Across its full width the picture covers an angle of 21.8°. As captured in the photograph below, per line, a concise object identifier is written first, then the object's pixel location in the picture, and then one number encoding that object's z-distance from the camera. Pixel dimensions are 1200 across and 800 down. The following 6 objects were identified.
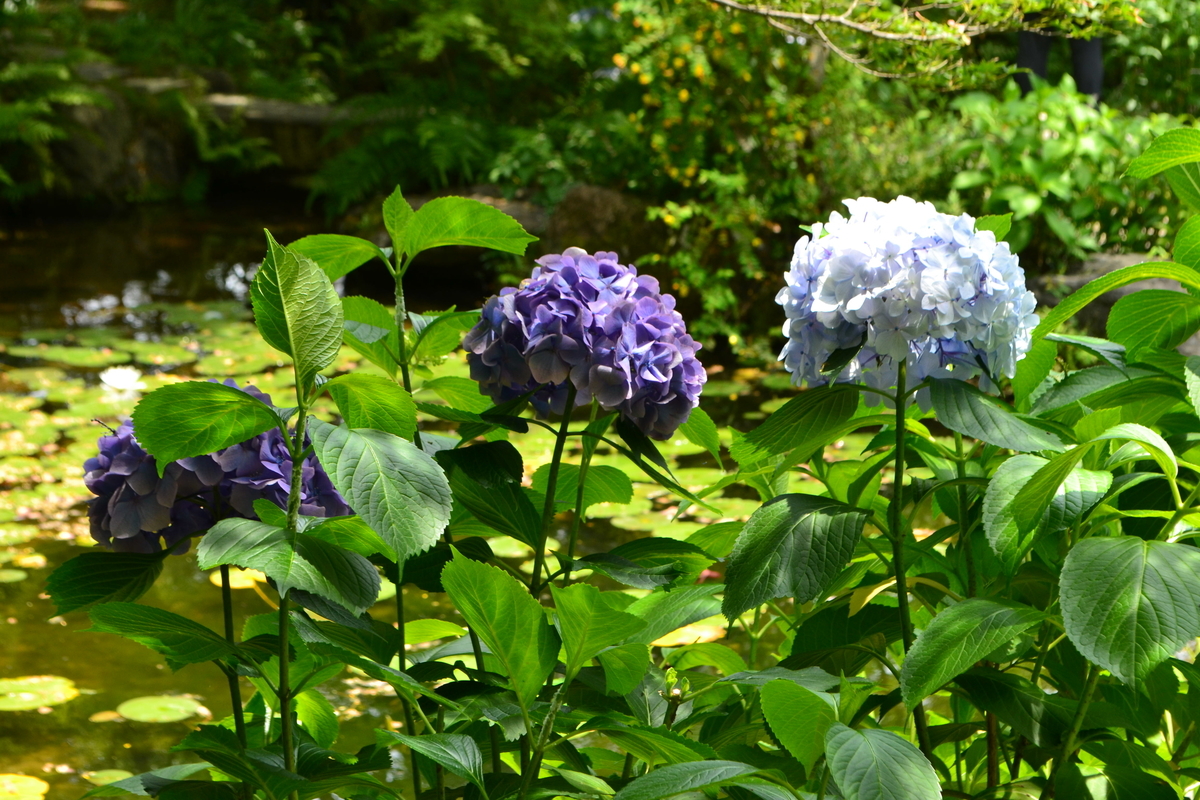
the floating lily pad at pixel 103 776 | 3.16
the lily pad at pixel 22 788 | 3.09
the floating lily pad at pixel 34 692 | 3.57
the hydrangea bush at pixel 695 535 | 1.97
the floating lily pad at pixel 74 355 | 7.25
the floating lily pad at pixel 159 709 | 3.51
